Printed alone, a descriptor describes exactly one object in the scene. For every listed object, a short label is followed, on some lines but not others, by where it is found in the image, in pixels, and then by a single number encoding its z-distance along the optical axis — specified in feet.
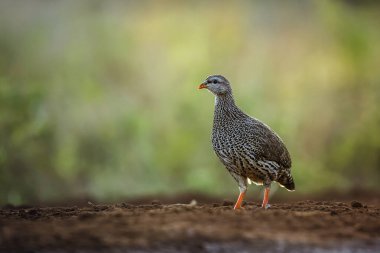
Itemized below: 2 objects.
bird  62.59
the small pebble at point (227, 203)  62.37
